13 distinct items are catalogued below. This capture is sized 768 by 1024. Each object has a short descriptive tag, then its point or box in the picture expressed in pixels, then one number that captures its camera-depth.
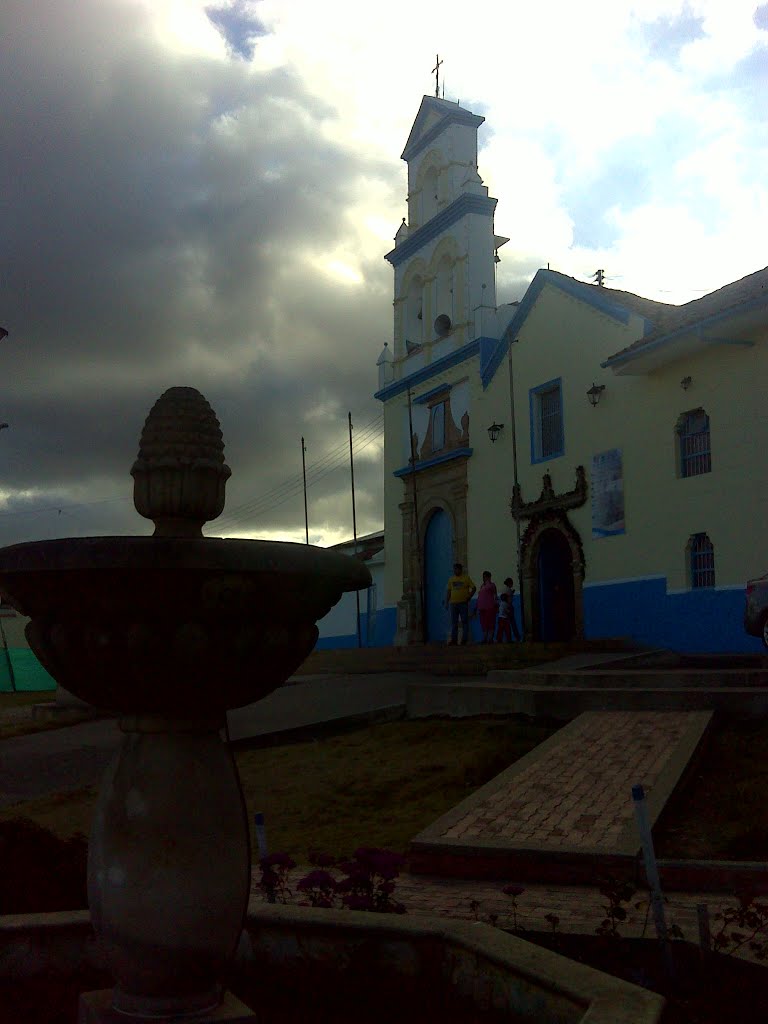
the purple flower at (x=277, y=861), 4.02
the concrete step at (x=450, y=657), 15.77
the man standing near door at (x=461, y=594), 18.88
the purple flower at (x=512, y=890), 3.80
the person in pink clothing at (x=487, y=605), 18.47
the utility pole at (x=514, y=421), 20.98
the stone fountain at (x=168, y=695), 2.68
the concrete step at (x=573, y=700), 8.88
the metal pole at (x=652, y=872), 3.40
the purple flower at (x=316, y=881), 3.74
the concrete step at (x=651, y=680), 10.11
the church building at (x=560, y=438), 15.96
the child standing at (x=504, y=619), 19.27
